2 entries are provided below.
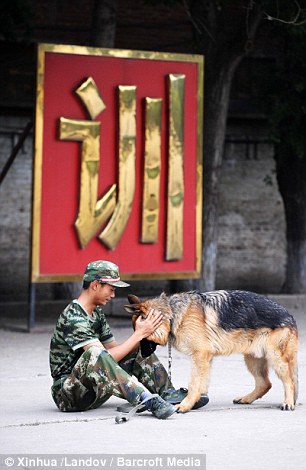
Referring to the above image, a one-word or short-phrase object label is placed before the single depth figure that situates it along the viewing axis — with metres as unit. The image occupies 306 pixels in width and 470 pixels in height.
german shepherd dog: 9.83
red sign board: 16.08
